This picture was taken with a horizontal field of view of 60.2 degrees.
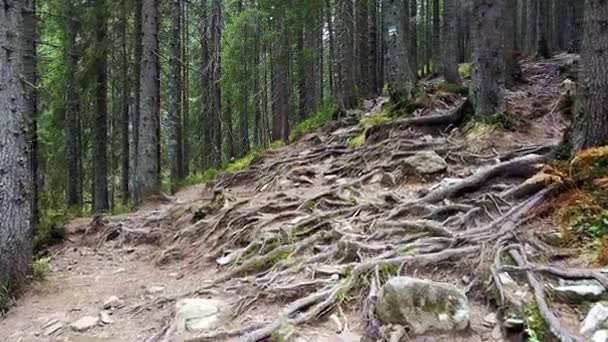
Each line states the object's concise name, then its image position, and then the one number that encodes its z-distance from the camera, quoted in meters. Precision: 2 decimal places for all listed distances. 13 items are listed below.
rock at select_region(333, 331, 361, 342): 3.76
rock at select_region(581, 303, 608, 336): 3.20
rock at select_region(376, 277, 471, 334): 3.58
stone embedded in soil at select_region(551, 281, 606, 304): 3.48
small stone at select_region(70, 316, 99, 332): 5.23
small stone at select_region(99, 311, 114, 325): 5.34
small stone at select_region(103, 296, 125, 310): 5.80
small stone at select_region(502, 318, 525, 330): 3.39
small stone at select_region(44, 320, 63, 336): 5.26
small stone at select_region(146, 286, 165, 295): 6.10
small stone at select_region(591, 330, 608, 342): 3.09
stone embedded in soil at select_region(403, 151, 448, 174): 6.98
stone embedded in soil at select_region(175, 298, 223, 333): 4.40
